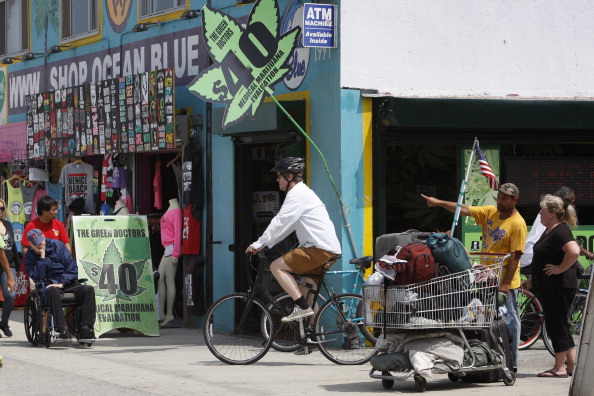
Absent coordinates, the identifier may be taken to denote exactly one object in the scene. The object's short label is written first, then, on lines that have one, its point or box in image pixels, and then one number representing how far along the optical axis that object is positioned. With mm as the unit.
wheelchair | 14078
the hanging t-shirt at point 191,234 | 16281
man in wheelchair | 13992
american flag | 12891
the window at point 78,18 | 19438
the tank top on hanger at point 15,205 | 20625
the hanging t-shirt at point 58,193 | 19953
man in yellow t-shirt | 11156
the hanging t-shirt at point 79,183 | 18953
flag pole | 12180
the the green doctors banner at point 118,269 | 15055
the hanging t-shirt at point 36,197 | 20453
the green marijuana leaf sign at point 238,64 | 13781
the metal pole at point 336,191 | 13617
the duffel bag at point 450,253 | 10102
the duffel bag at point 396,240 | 11406
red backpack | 10055
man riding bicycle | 12023
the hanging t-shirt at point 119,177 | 18094
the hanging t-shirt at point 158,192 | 17297
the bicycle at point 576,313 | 12809
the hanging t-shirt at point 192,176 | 16250
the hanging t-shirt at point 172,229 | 16578
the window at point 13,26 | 21891
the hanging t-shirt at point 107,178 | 18266
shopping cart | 10062
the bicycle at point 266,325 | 12125
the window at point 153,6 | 17438
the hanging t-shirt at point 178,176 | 16922
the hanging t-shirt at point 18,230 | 20578
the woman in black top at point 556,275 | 10773
